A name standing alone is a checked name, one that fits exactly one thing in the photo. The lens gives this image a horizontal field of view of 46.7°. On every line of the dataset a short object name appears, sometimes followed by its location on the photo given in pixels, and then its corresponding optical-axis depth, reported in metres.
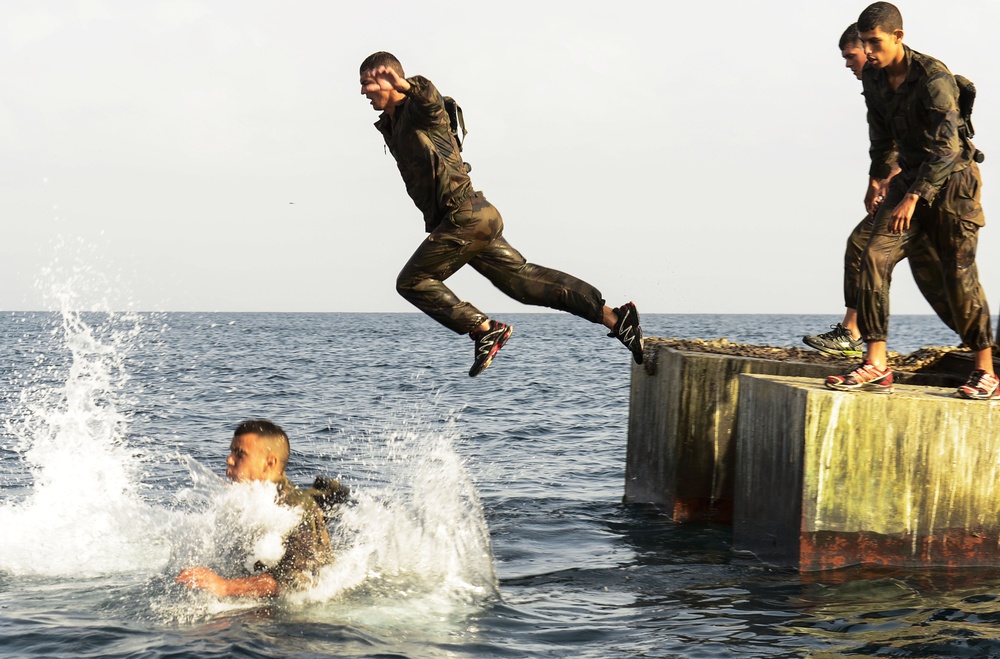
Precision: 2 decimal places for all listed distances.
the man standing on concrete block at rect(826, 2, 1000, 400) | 8.36
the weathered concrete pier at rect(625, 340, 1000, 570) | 8.51
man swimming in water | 7.38
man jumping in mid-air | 8.50
